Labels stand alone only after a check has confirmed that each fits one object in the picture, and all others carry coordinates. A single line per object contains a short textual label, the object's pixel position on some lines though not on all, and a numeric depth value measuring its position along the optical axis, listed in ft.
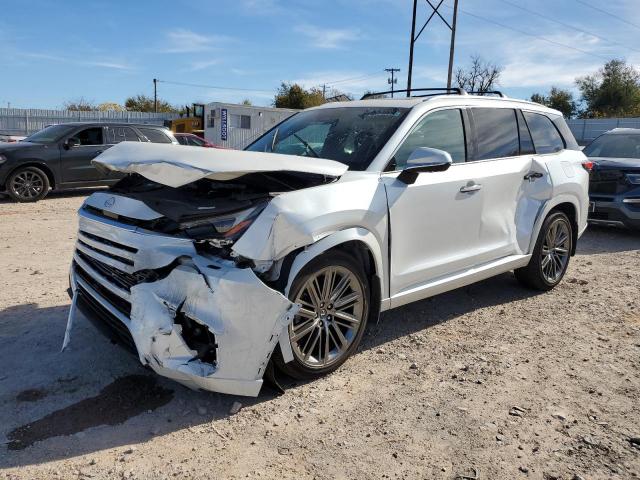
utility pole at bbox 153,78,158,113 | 217.36
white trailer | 92.94
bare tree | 208.33
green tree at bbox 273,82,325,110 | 173.82
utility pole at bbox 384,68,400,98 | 220.02
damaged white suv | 9.53
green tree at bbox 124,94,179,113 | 216.54
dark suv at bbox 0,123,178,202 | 34.88
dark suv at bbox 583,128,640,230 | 27.84
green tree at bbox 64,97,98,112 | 180.75
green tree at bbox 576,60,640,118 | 182.39
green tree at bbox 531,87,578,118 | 188.96
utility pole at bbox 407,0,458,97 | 83.66
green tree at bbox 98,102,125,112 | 204.44
